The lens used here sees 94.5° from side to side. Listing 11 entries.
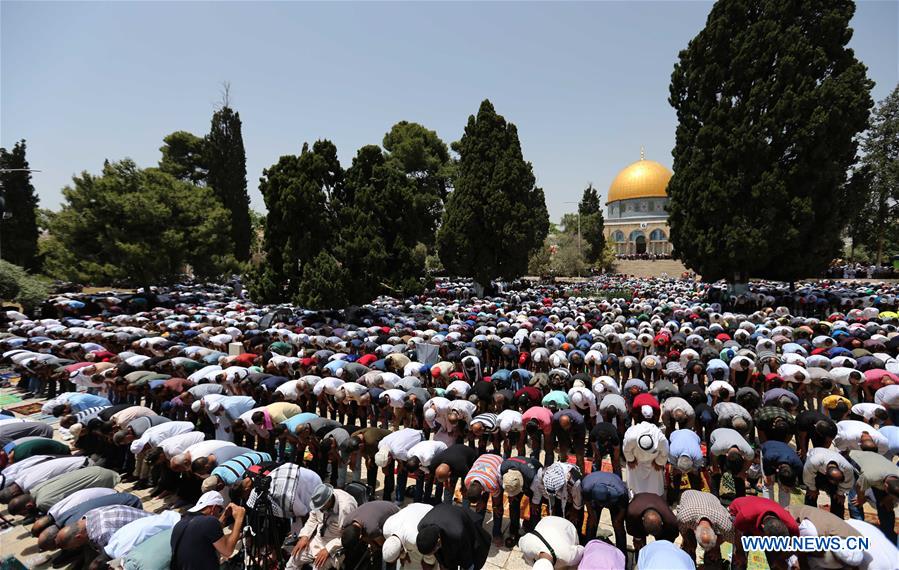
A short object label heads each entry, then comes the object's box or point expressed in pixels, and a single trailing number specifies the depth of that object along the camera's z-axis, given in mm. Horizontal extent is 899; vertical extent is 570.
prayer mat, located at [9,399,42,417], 10484
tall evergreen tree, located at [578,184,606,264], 54938
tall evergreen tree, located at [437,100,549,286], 26781
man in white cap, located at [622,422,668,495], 5289
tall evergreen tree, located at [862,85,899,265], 31891
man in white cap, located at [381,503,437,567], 3809
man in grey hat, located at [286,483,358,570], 4012
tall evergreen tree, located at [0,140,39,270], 30969
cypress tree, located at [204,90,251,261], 35188
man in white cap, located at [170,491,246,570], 3814
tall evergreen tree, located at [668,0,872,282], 19609
